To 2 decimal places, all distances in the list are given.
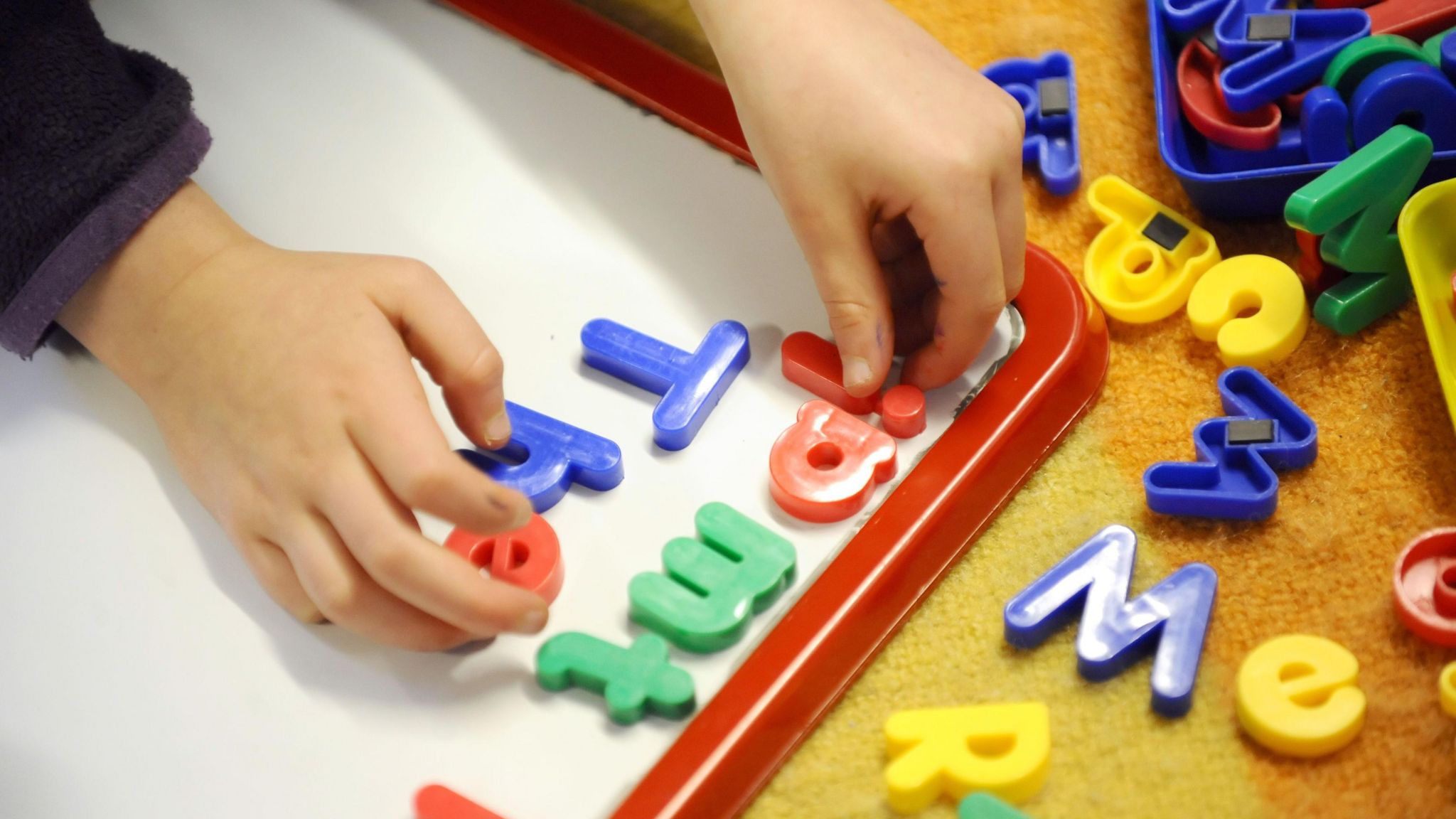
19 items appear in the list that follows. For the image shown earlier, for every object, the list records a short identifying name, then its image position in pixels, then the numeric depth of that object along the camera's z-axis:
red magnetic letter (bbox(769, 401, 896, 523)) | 0.74
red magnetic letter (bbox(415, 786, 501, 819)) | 0.71
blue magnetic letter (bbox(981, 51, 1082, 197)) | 0.81
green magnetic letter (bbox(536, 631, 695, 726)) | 0.71
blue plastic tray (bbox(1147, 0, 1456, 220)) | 0.77
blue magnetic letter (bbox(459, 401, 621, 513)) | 0.75
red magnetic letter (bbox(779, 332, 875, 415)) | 0.76
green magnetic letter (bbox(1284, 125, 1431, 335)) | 0.74
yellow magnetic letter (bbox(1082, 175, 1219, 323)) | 0.77
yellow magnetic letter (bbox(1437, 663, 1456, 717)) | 0.69
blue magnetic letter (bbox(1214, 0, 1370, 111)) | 0.78
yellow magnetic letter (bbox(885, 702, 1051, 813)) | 0.70
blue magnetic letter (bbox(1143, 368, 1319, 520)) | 0.73
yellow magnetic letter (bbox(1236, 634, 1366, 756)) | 0.70
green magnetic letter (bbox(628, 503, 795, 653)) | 0.72
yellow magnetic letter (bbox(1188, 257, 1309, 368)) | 0.76
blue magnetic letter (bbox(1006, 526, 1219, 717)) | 0.71
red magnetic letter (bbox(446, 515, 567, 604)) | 0.73
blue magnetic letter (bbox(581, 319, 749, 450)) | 0.76
